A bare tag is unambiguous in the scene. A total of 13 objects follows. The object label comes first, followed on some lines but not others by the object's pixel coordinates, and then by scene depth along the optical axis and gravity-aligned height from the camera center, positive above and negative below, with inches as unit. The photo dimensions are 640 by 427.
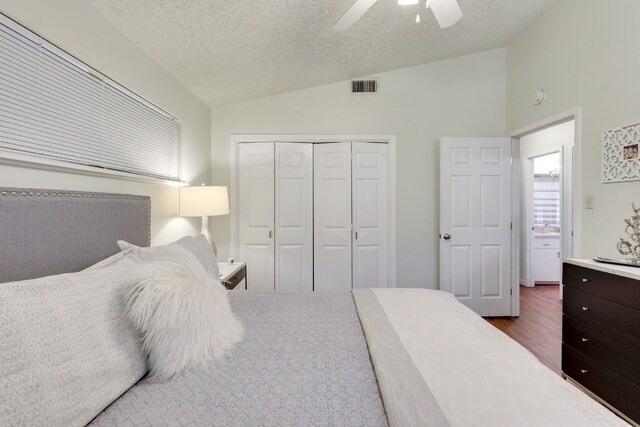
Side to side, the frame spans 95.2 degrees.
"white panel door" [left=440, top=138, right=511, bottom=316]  127.0 -6.0
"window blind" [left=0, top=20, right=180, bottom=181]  46.0 +19.7
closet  134.6 -1.6
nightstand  94.0 -21.3
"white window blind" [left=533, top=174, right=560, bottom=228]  195.5 +7.0
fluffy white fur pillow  37.4 -14.9
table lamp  95.6 +3.2
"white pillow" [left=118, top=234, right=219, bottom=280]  53.7 -8.1
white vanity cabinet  182.4 -31.8
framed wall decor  74.5 +15.1
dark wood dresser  60.7 -28.3
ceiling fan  60.5 +43.1
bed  27.9 -20.5
